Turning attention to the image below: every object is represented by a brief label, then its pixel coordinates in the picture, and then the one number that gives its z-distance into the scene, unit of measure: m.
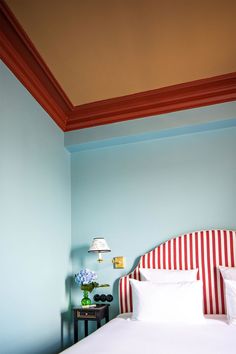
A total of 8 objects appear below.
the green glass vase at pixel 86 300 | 3.30
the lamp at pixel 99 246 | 3.27
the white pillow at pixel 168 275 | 2.97
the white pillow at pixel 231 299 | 2.54
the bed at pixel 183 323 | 1.90
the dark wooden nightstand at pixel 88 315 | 3.07
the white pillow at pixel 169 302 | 2.57
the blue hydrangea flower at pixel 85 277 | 3.26
